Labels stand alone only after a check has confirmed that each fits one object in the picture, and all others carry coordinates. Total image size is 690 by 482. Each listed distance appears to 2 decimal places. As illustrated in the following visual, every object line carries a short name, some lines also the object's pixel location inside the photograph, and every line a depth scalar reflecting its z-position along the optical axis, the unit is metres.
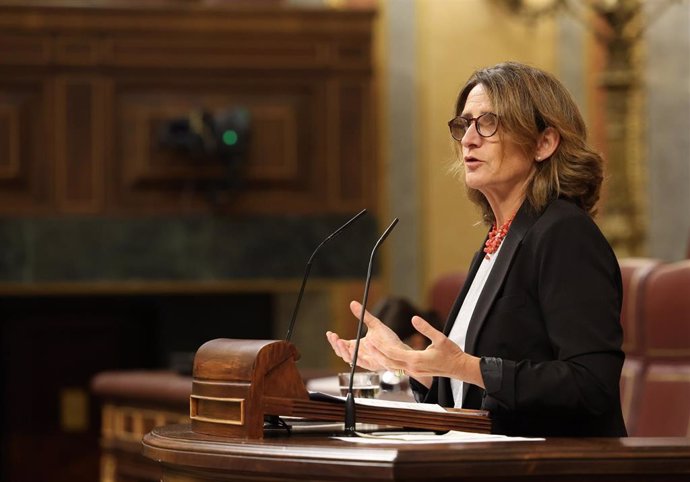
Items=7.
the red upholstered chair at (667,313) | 7.76
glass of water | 4.96
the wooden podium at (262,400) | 3.92
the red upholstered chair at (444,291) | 10.41
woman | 4.12
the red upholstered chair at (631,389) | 7.93
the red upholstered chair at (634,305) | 8.05
